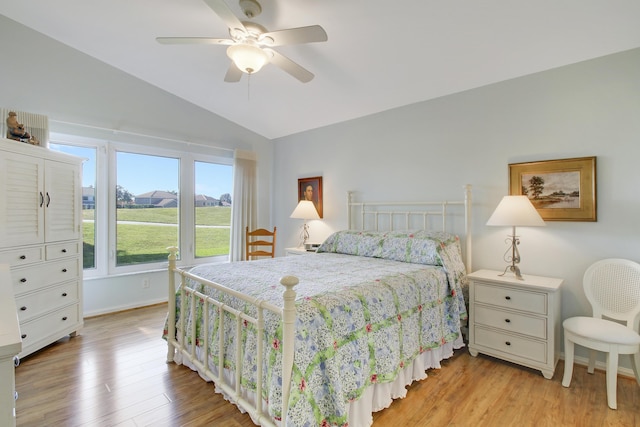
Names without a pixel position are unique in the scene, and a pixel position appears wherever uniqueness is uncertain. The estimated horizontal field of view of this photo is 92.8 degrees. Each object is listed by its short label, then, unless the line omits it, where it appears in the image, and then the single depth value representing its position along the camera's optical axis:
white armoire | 2.37
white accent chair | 1.92
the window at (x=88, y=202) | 3.45
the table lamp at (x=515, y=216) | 2.33
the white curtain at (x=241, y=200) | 4.51
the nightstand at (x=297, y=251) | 3.95
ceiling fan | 1.84
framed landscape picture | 2.39
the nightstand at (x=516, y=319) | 2.24
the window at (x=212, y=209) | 4.36
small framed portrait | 4.37
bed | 1.46
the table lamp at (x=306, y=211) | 4.12
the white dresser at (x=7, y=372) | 0.66
